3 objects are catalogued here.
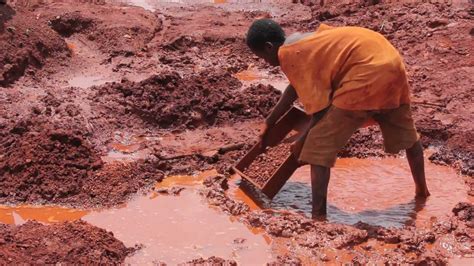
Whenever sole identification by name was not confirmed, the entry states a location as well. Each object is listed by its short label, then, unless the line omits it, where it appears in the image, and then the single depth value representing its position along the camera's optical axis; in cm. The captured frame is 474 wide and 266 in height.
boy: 924
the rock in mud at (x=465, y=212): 1003
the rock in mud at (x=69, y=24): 2058
